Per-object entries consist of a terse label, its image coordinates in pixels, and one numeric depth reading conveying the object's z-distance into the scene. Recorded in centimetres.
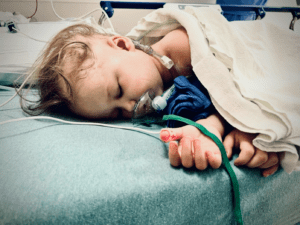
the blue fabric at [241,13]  139
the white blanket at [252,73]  40
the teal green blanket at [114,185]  30
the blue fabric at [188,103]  53
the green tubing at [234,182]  37
